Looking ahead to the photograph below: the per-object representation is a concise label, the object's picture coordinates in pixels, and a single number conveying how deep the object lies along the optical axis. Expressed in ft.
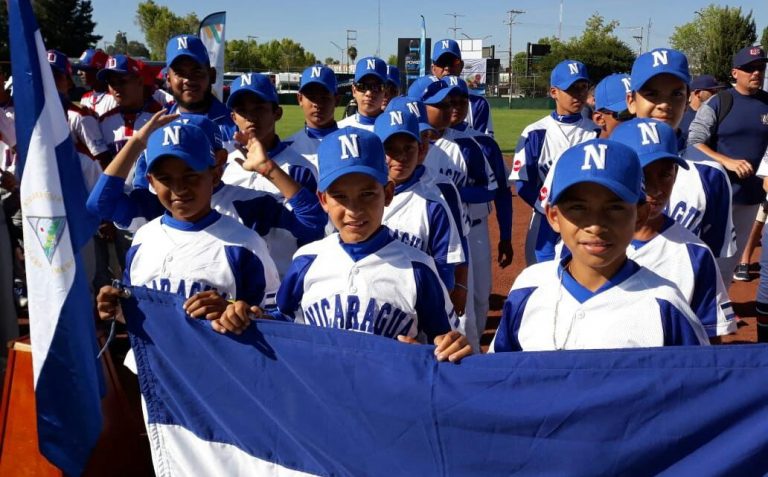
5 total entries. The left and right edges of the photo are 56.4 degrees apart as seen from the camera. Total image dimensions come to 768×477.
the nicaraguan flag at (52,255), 8.77
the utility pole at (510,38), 229.93
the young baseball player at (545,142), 18.42
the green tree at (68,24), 213.46
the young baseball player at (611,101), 16.05
